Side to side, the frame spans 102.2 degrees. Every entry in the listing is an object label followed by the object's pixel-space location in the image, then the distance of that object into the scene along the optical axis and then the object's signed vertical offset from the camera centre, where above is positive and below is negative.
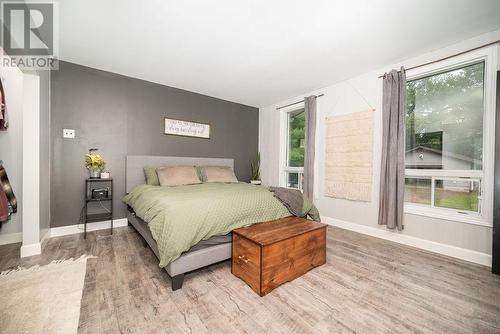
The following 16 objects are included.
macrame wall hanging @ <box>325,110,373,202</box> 3.05 +0.16
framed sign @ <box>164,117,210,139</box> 3.80 +0.69
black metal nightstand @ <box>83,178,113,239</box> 2.86 -0.55
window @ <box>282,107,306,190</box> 4.30 +0.38
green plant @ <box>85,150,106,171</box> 2.90 -0.01
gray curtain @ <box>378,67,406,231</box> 2.67 +0.21
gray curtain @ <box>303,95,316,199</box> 3.80 +0.38
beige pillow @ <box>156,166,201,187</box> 3.08 -0.21
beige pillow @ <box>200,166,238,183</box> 3.55 -0.19
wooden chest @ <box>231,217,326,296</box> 1.57 -0.75
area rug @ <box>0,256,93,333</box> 1.24 -1.01
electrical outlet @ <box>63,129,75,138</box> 2.88 +0.40
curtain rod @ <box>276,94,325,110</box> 4.25 +1.31
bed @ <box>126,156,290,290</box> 1.61 -0.51
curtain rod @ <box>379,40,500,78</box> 2.15 +1.31
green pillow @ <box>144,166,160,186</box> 3.19 -0.22
